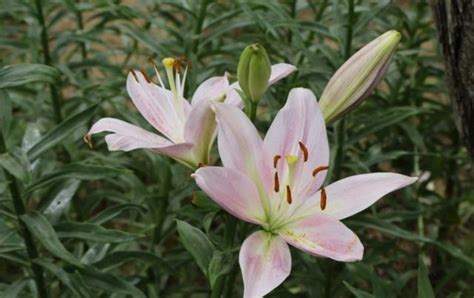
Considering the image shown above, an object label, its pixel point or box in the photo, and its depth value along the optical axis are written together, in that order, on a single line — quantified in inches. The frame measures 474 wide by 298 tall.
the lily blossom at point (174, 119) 46.5
